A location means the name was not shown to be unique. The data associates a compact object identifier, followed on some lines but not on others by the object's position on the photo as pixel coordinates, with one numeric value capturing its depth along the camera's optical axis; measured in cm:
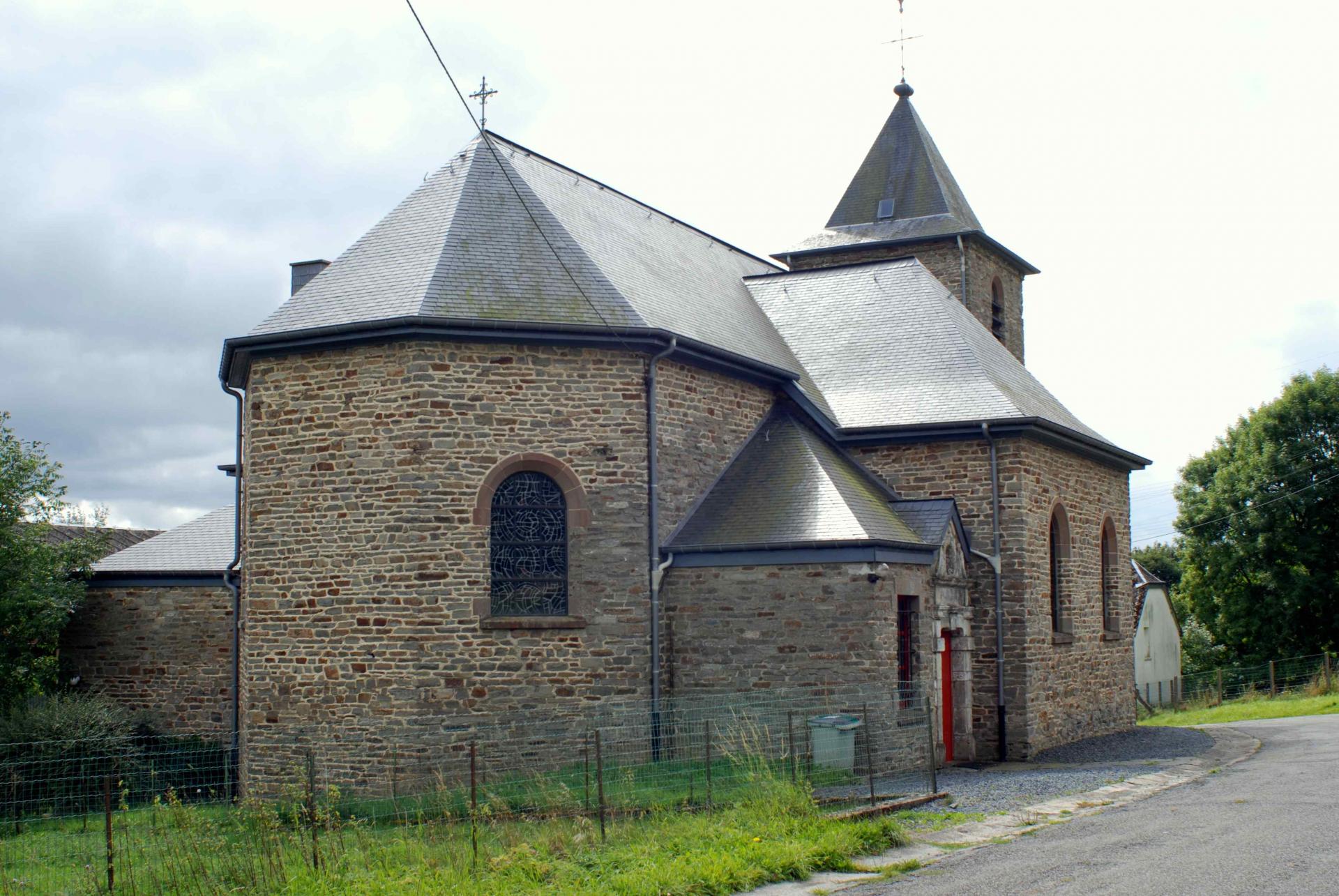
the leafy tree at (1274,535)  4025
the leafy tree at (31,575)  1923
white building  4072
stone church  1560
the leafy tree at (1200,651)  4416
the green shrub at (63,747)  1558
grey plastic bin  1487
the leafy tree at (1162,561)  6259
